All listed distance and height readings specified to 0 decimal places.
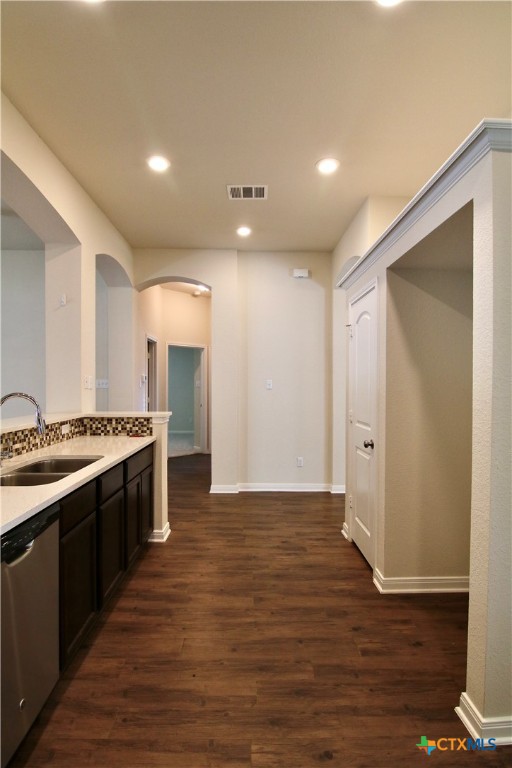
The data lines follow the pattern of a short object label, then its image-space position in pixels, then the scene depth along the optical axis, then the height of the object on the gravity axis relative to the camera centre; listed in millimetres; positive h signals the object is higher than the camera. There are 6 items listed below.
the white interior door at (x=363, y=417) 2570 -248
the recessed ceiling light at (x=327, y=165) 2742 +1695
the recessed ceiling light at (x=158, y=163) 2719 +1696
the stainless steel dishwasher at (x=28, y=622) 1183 -856
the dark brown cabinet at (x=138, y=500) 2469 -862
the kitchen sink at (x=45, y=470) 1959 -498
